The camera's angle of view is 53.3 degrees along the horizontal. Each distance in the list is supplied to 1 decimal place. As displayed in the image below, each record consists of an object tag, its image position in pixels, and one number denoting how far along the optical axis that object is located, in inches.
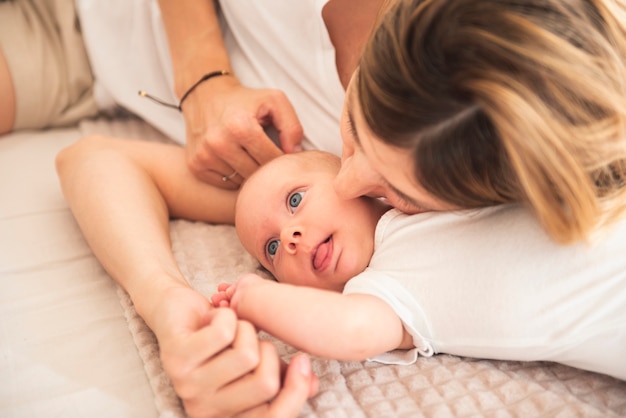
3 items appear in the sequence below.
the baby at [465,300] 29.4
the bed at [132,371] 30.8
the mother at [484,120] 24.9
